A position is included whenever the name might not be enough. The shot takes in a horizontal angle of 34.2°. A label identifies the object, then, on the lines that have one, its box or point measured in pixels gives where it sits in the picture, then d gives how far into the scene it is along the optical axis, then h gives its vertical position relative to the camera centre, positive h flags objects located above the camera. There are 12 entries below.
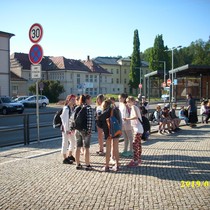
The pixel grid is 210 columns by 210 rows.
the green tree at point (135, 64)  94.56 +7.65
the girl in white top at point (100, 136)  9.50 -1.25
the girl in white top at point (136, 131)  8.22 -0.95
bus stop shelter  33.72 +1.03
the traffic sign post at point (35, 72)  11.15 +0.68
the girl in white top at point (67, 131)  8.30 -0.94
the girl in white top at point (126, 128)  9.42 -1.00
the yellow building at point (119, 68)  106.25 +7.81
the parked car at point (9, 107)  31.34 -1.30
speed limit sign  10.66 +1.90
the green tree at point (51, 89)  53.47 +0.55
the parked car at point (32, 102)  43.65 -1.20
